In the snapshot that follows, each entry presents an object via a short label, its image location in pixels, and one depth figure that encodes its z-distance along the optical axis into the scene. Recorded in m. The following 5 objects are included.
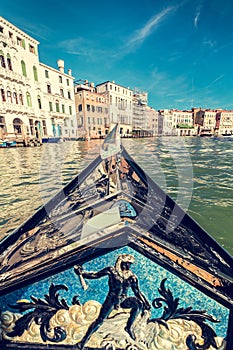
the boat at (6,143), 13.50
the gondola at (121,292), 0.92
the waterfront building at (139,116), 33.20
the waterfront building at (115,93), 32.31
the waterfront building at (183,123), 53.78
